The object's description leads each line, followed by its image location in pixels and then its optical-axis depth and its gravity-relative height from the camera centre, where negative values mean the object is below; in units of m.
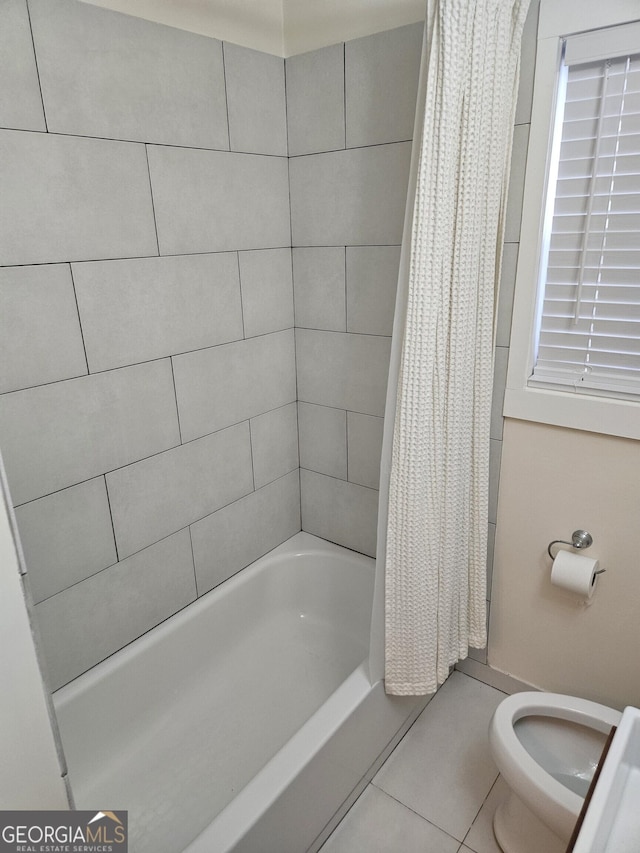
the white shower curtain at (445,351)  1.28 -0.27
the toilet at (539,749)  1.43 -1.32
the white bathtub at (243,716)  1.42 -1.41
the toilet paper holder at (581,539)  1.63 -0.84
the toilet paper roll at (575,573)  1.58 -0.92
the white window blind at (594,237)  1.36 +0.00
